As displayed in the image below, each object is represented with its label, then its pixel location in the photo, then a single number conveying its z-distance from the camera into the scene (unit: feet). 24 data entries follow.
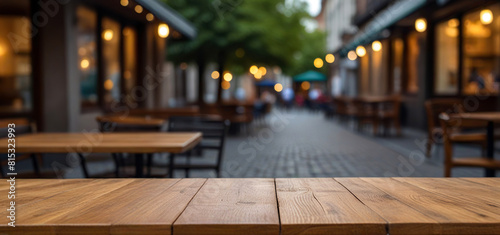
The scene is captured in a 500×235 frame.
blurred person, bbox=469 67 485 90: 40.36
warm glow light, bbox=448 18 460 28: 40.85
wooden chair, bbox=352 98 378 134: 46.31
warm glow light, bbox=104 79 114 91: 33.55
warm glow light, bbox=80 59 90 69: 29.53
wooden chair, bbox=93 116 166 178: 15.85
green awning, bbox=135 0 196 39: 23.92
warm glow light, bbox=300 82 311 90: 185.26
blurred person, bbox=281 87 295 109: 111.86
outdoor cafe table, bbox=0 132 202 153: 11.57
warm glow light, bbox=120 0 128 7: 22.81
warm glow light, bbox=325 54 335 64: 66.88
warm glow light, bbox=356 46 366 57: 53.22
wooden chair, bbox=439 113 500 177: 15.92
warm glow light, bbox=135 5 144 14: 23.84
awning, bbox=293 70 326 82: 102.89
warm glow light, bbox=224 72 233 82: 123.34
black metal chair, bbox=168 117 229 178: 16.08
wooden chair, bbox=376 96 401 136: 42.63
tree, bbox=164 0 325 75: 49.29
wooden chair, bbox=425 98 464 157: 24.35
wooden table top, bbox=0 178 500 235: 4.60
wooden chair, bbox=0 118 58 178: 13.91
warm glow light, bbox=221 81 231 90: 143.76
